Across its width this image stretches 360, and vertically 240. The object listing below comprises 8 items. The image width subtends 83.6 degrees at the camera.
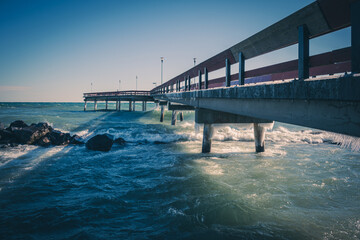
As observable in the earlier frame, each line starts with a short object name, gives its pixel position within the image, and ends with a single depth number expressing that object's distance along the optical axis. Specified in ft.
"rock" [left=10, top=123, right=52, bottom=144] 42.27
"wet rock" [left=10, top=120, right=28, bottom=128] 54.73
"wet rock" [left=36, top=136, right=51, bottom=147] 41.29
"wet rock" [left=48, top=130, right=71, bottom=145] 43.20
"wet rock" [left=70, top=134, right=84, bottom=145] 44.31
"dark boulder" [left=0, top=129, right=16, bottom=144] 42.84
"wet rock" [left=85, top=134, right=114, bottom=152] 38.88
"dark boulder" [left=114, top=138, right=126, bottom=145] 46.00
